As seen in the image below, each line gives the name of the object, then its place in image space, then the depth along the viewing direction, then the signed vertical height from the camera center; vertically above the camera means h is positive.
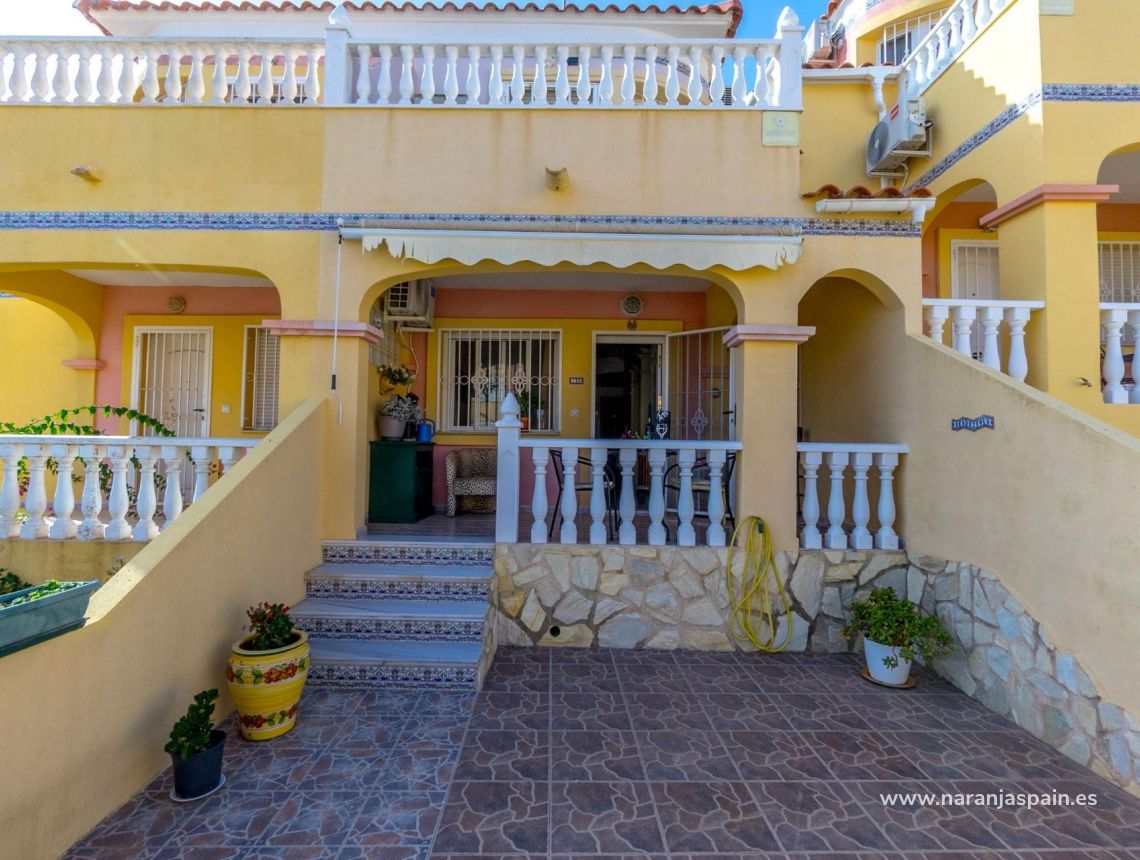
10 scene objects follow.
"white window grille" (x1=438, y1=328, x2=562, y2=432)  10.34 +1.39
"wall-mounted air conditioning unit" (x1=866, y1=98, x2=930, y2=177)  8.90 +5.19
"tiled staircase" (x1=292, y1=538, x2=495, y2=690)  5.15 -1.71
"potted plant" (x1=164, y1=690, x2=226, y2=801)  3.58 -2.03
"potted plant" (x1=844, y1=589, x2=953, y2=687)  5.42 -1.87
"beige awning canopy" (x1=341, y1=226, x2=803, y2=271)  6.20 +2.28
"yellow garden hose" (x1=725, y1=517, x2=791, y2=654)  6.34 -1.72
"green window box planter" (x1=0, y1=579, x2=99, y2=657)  2.76 -0.92
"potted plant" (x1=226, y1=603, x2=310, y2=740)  4.25 -1.81
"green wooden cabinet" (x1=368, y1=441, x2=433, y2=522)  8.05 -0.53
